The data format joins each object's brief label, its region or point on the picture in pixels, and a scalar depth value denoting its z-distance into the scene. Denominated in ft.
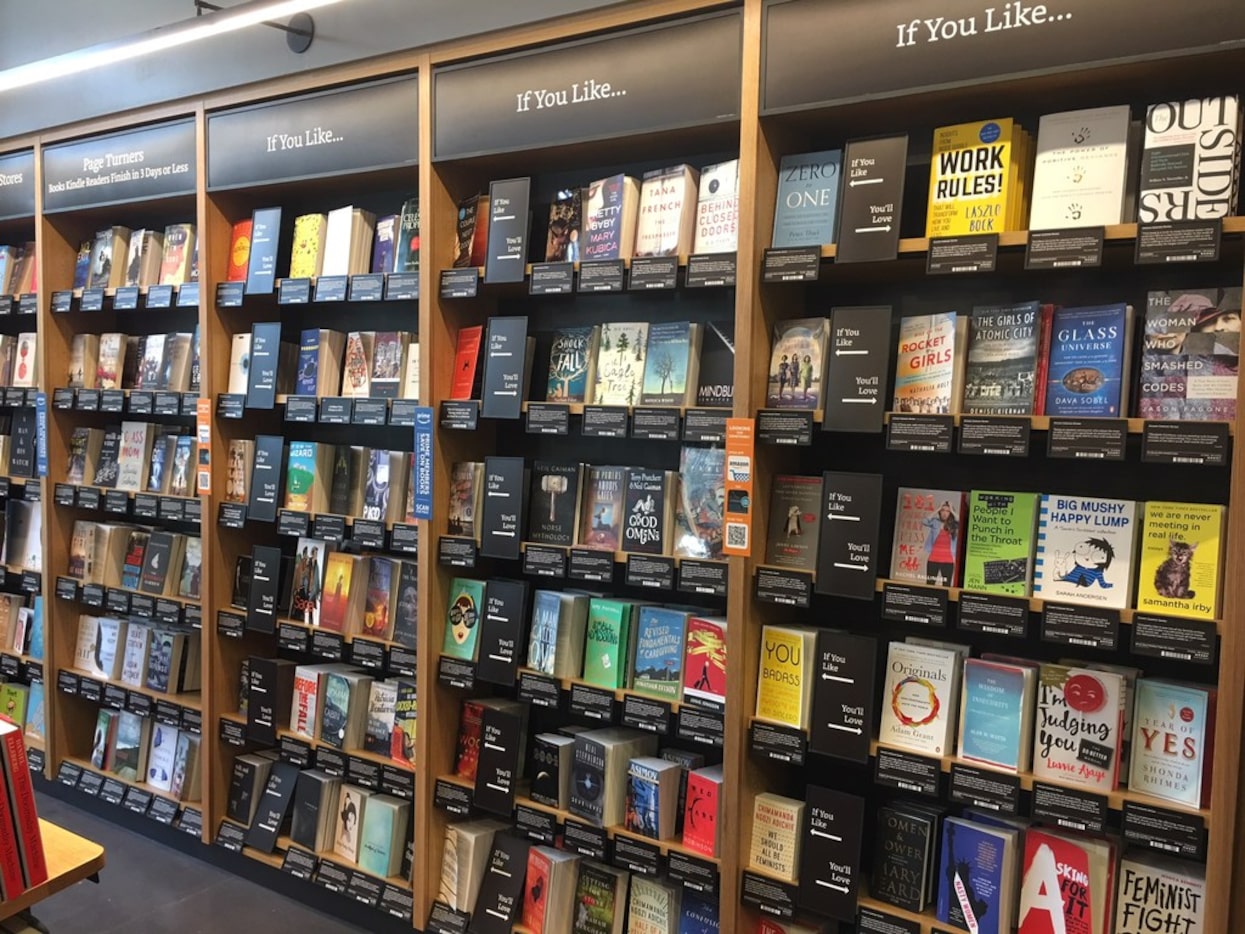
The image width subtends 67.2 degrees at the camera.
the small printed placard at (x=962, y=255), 7.42
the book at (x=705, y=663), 8.80
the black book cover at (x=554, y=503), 9.82
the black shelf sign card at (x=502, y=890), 9.91
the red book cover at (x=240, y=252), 12.19
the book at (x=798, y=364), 8.41
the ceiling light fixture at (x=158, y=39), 8.49
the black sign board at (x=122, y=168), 12.38
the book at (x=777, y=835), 8.48
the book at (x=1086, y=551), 7.23
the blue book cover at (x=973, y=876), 7.62
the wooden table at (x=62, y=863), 6.64
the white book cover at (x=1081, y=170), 7.15
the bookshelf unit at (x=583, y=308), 7.51
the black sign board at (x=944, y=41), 6.66
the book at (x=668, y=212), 9.04
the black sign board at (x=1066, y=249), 7.04
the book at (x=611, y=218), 9.31
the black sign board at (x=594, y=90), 8.41
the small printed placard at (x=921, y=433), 7.61
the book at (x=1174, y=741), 6.89
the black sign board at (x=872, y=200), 7.88
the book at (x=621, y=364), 9.45
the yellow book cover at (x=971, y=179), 7.59
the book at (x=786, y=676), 8.43
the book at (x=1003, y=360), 7.62
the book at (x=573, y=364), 9.78
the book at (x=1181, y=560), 6.88
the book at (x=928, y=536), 7.95
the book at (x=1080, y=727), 7.22
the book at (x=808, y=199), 8.27
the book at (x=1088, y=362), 7.28
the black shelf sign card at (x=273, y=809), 11.78
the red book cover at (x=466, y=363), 10.36
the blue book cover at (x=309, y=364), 11.65
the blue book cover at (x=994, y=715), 7.57
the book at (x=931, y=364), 7.88
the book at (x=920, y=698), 7.89
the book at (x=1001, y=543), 7.63
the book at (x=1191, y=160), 6.77
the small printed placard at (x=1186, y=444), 6.63
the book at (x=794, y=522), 8.52
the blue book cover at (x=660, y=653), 9.20
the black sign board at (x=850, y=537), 8.04
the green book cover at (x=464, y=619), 10.33
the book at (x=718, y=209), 8.77
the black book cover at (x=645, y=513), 9.23
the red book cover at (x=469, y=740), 10.51
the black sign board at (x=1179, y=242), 6.61
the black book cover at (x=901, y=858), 8.03
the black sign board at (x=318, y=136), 10.37
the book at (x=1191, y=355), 6.85
